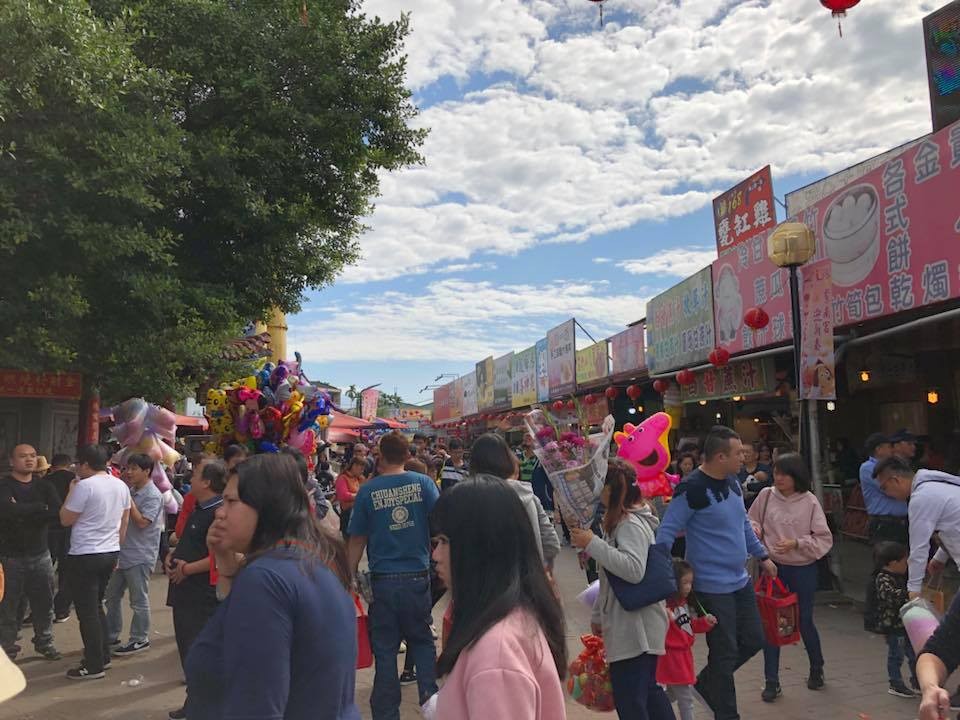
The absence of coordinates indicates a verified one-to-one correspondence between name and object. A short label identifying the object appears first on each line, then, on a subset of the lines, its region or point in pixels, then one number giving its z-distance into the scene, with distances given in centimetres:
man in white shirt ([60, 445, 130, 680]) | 585
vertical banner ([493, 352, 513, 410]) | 3136
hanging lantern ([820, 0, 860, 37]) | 470
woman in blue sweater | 190
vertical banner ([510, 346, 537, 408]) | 2697
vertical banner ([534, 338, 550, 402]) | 2467
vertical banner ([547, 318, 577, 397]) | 2145
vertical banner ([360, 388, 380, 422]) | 4116
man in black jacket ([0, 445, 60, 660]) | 636
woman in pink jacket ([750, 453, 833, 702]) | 530
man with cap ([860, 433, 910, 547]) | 601
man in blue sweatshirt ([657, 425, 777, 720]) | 429
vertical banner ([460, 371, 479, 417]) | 3909
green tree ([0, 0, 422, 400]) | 772
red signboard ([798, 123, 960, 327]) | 704
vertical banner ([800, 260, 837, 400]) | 786
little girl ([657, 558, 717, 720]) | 405
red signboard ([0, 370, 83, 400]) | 1107
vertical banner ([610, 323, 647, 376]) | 1605
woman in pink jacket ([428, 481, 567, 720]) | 163
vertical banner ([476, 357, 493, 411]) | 3522
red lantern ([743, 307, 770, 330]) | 962
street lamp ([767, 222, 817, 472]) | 809
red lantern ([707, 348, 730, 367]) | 1088
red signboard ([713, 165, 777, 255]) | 1072
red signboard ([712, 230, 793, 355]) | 993
